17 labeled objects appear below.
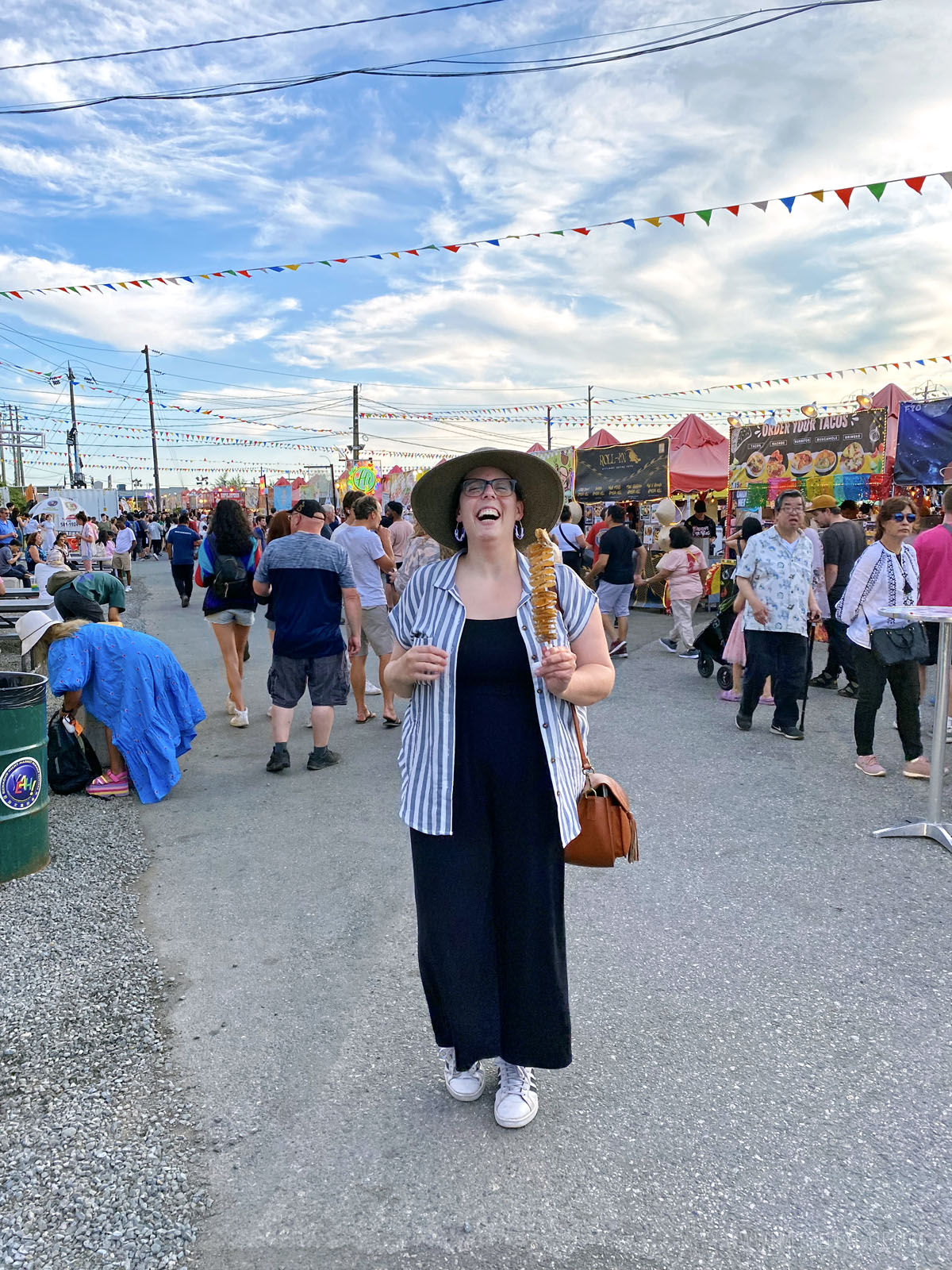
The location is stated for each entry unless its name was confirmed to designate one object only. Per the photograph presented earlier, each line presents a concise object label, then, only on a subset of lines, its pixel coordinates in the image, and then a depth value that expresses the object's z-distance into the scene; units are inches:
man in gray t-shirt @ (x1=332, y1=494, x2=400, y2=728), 273.9
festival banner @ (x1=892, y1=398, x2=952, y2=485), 414.3
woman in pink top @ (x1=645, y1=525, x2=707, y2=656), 390.6
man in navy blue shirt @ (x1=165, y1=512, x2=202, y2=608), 615.2
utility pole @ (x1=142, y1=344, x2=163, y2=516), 1833.2
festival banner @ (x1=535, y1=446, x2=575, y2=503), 748.6
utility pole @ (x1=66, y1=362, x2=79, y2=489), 2151.8
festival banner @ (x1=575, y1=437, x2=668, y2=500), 618.2
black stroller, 339.6
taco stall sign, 487.2
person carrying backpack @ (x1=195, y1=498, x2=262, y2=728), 264.7
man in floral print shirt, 243.6
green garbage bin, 154.3
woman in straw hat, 88.7
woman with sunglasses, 209.9
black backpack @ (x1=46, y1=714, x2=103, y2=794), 207.0
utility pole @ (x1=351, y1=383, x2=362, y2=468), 1622.8
